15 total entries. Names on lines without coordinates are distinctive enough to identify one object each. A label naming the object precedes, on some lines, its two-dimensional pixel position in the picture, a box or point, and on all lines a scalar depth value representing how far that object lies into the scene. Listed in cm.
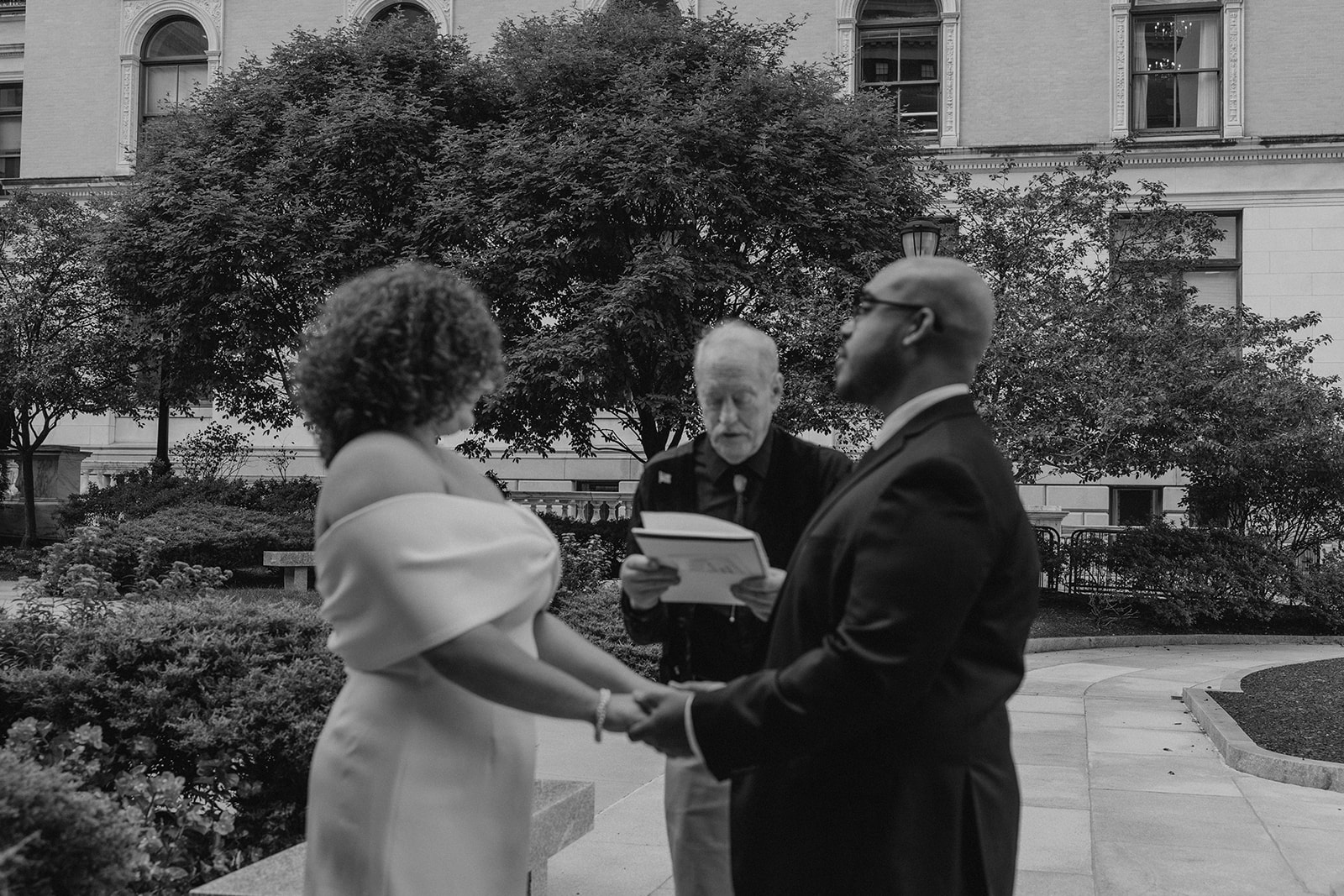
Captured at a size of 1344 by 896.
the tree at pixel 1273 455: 1745
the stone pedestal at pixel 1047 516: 2347
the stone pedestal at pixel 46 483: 2600
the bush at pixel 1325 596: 1748
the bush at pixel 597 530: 1906
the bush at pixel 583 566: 1438
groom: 232
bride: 247
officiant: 373
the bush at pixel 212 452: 2500
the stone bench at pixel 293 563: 1727
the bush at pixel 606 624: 1116
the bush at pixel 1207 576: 1733
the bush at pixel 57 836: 330
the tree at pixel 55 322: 2217
